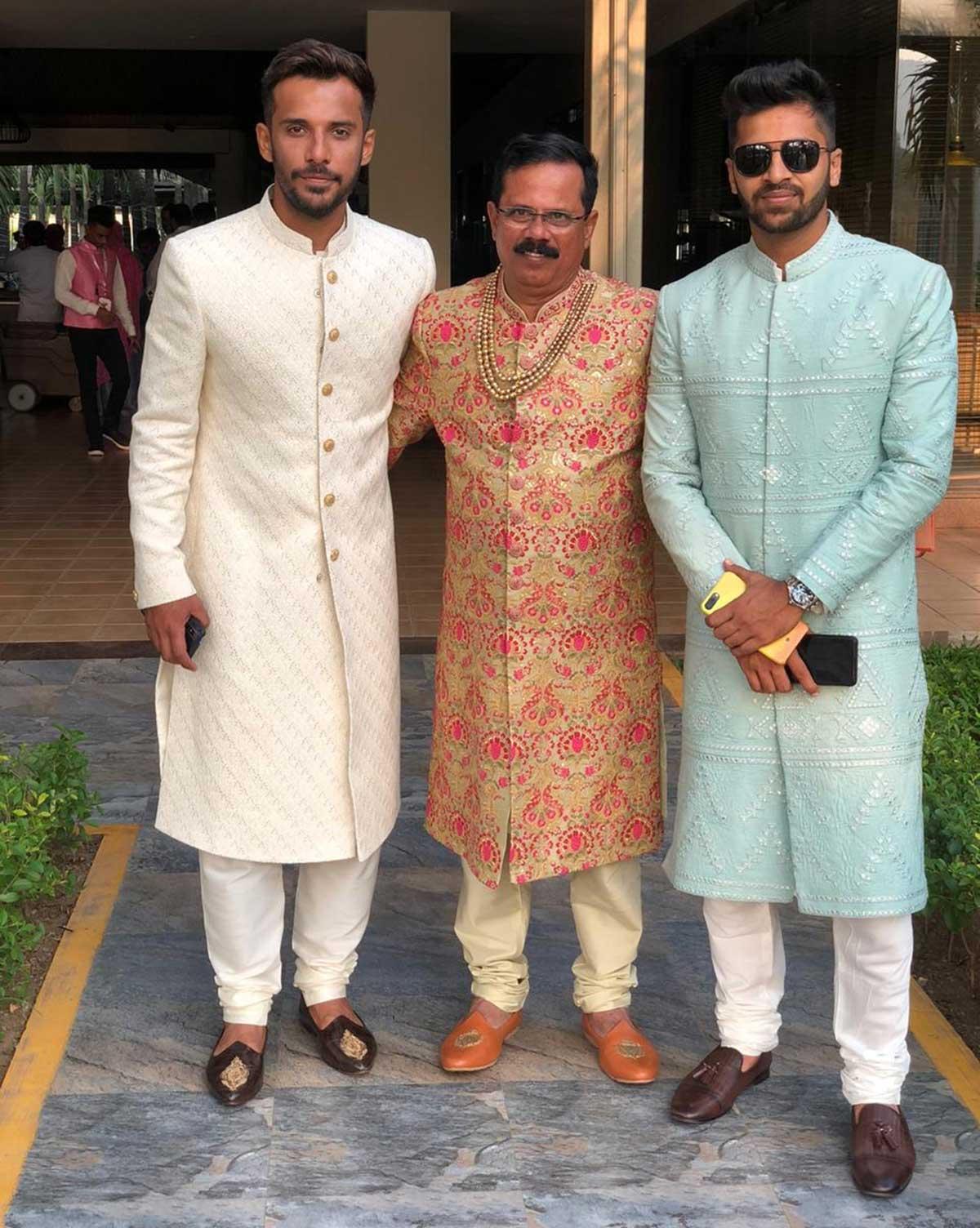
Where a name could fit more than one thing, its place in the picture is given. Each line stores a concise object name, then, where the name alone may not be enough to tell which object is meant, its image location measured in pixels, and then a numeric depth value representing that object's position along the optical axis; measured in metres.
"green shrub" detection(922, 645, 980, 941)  3.37
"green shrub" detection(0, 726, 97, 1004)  3.30
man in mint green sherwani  2.60
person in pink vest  11.32
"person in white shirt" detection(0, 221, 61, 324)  14.55
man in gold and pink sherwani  2.84
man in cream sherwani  2.85
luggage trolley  14.69
